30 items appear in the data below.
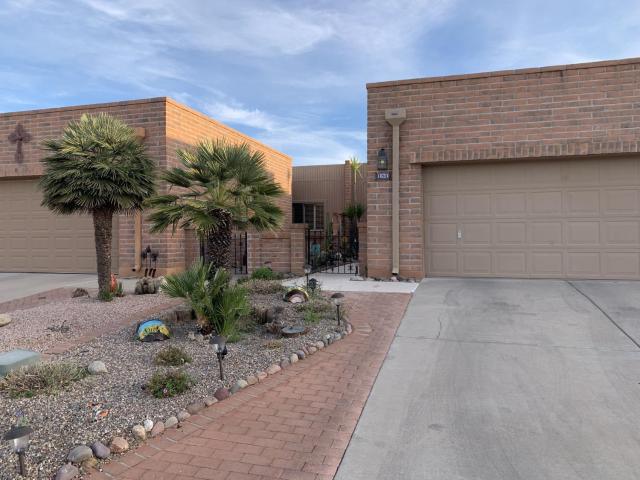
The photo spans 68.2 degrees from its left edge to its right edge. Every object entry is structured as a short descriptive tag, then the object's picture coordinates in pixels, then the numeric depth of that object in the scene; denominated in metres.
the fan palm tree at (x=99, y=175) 7.65
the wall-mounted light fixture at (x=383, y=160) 10.15
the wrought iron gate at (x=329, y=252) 12.28
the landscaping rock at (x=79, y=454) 2.89
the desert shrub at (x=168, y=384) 3.84
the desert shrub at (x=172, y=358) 4.62
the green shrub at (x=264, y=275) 9.99
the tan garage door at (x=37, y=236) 12.56
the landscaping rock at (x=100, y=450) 2.97
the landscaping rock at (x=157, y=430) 3.32
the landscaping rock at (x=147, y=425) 3.33
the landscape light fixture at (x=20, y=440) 2.57
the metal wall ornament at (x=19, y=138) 12.51
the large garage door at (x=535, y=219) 9.27
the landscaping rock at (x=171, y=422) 3.44
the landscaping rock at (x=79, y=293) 8.66
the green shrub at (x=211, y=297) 5.49
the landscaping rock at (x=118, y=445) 3.07
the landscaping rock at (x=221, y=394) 3.91
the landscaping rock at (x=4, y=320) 6.40
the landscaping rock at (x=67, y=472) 2.73
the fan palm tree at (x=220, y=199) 6.85
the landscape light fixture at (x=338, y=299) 5.99
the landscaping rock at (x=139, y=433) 3.23
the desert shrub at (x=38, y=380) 3.86
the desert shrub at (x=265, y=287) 8.15
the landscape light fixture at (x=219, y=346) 4.17
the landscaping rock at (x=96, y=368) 4.38
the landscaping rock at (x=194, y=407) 3.66
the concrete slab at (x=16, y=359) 4.25
